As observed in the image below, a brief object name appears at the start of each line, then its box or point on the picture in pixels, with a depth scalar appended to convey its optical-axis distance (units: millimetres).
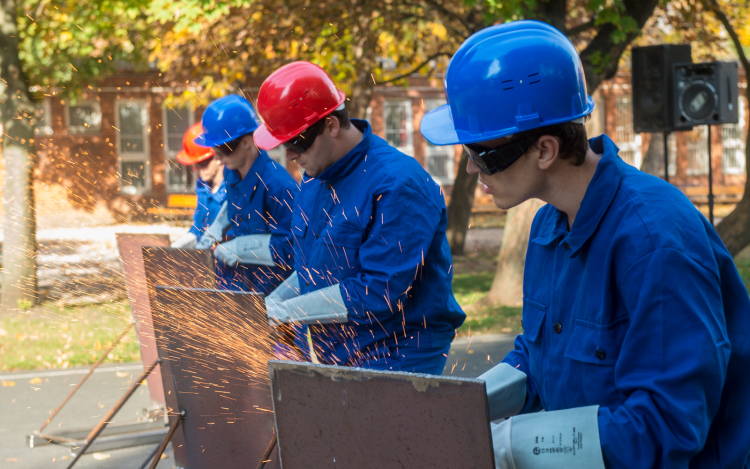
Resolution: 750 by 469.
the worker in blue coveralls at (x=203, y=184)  5316
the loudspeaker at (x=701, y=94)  8617
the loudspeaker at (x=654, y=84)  8781
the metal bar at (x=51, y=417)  4966
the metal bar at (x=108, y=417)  3830
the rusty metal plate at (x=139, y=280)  4527
